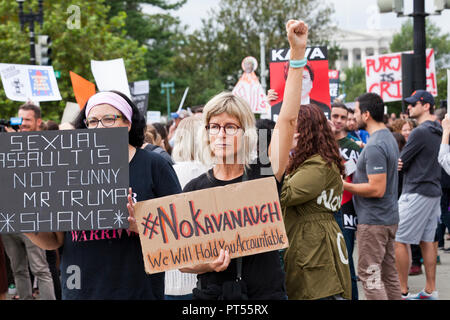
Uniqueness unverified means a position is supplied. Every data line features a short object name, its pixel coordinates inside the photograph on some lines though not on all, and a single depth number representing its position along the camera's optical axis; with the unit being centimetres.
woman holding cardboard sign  309
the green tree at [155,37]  4219
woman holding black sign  321
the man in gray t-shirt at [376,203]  581
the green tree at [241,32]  3822
